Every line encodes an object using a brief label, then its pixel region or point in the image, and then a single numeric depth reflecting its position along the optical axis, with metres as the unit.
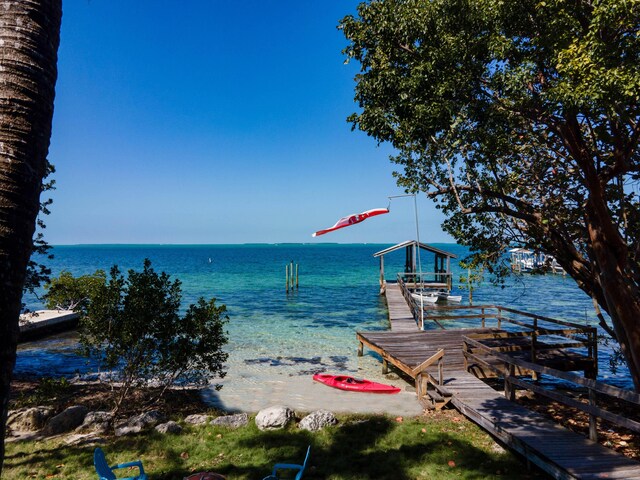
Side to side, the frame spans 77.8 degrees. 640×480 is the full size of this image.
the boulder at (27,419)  9.47
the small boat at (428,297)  35.62
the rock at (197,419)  10.02
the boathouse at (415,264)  39.49
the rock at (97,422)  9.40
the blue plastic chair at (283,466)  6.06
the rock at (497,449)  8.52
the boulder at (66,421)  9.31
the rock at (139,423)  9.19
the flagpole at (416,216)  21.48
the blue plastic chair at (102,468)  5.97
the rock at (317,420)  9.66
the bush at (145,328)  9.76
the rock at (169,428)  9.20
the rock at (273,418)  9.62
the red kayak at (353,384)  13.76
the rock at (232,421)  9.85
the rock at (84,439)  8.70
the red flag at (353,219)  16.95
